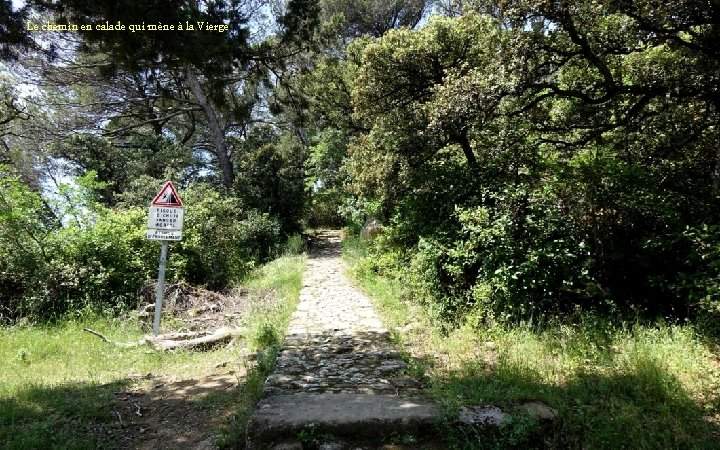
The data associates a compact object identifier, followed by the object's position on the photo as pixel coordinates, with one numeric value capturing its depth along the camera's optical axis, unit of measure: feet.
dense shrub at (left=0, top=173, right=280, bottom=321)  22.98
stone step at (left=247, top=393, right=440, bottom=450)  10.21
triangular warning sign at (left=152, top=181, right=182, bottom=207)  20.27
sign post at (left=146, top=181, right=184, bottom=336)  20.18
